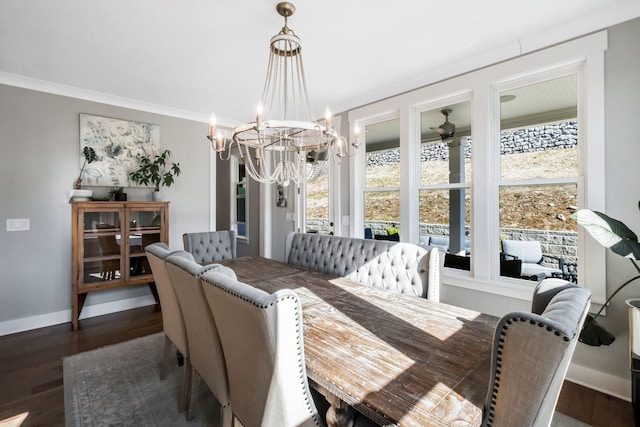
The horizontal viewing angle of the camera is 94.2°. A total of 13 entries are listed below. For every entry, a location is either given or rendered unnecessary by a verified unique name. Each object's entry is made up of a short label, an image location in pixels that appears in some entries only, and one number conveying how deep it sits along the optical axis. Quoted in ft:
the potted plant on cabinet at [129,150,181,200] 12.19
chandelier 5.66
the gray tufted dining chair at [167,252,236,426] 4.44
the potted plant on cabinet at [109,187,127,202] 11.37
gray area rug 5.89
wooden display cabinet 10.30
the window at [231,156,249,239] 19.15
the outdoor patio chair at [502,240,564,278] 7.77
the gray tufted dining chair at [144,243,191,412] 5.79
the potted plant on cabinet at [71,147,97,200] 10.44
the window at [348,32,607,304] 7.11
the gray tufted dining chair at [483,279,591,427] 2.16
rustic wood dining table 2.91
